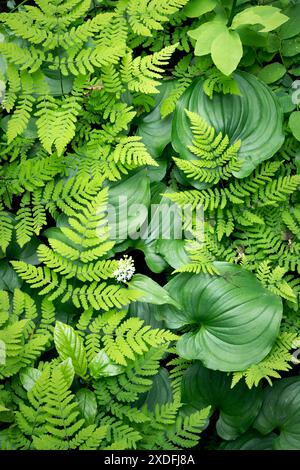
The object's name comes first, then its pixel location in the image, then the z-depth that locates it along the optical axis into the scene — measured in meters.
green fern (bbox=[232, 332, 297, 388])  2.27
